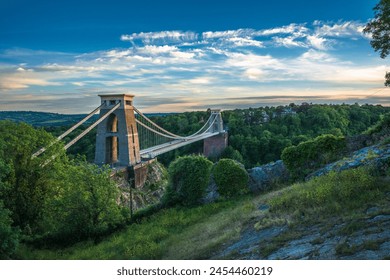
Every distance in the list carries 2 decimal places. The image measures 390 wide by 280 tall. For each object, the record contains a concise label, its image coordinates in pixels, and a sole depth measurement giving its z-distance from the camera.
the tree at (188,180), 13.44
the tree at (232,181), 13.33
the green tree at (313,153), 12.29
